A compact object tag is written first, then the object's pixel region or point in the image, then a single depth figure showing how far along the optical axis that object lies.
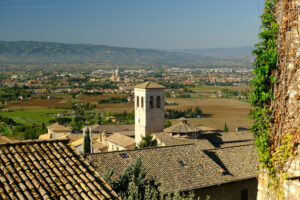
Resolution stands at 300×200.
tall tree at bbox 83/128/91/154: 33.00
